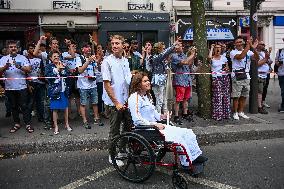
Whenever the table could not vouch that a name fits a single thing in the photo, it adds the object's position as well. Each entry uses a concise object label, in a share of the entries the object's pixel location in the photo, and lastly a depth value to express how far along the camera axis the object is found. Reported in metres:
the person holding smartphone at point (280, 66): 9.62
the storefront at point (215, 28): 20.77
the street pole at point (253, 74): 9.05
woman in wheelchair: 4.67
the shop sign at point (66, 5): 18.59
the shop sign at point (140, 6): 19.45
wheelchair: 4.59
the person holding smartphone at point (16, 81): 7.39
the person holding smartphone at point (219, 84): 8.32
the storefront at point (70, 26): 18.30
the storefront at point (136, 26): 18.97
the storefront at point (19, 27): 17.77
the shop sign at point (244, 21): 21.00
